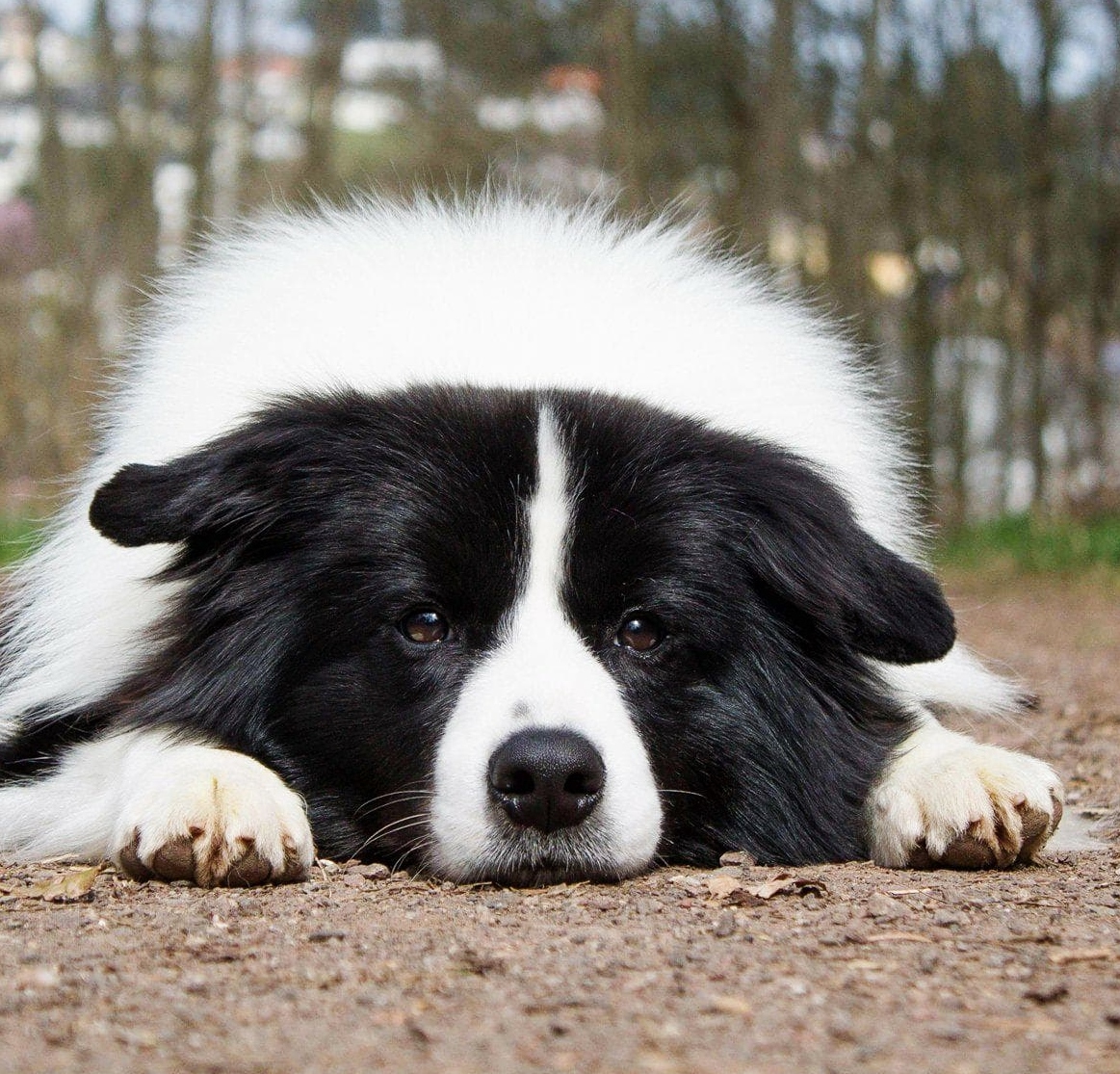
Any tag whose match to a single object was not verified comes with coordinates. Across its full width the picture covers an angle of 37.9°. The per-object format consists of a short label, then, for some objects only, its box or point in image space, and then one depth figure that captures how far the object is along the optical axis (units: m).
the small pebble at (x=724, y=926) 2.64
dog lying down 3.07
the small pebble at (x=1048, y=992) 2.20
